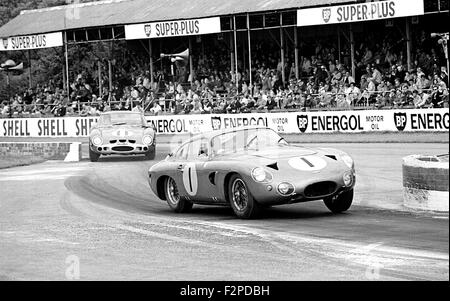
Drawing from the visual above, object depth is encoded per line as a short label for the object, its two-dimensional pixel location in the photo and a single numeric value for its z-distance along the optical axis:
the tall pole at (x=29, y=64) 49.42
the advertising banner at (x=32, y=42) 46.06
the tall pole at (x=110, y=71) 46.39
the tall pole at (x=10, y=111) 47.05
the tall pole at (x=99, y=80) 46.83
